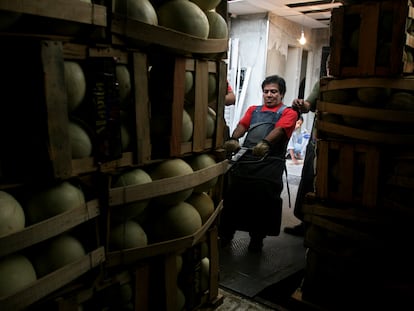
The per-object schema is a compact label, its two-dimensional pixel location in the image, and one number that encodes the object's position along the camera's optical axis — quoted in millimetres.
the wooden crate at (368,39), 2902
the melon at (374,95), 2984
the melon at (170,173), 2371
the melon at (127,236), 2178
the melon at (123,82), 2039
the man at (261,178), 4499
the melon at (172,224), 2426
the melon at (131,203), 2121
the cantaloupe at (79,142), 1879
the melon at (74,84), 1793
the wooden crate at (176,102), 2297
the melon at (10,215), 1593
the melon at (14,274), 1621
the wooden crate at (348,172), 3039
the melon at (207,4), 2580
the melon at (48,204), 1775
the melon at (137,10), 1979
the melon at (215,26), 2678
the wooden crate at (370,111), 2939
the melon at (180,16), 2287
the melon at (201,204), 2736
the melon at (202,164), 2670
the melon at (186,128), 2488
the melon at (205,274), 2869
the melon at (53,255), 1809
